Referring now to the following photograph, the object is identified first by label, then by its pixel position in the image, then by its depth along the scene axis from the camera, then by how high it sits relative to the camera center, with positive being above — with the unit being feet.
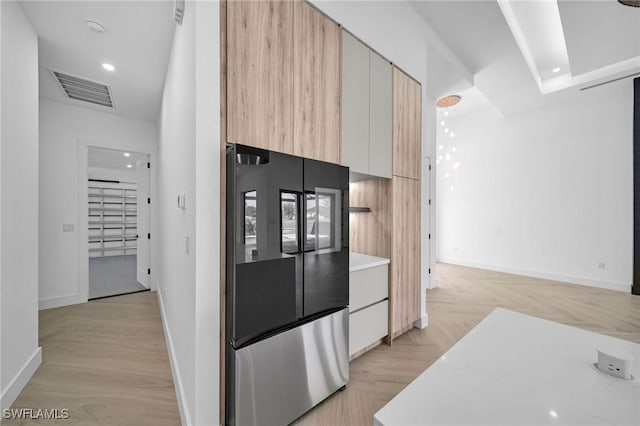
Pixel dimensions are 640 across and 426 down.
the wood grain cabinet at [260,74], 4.66 +2.74
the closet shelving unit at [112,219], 25.08 -0.77
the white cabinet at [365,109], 6.88 +3.00
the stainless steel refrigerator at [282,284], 4.26 -1.40
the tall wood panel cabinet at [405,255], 8.28 -1.53
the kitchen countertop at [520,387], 1.93 -1.60
